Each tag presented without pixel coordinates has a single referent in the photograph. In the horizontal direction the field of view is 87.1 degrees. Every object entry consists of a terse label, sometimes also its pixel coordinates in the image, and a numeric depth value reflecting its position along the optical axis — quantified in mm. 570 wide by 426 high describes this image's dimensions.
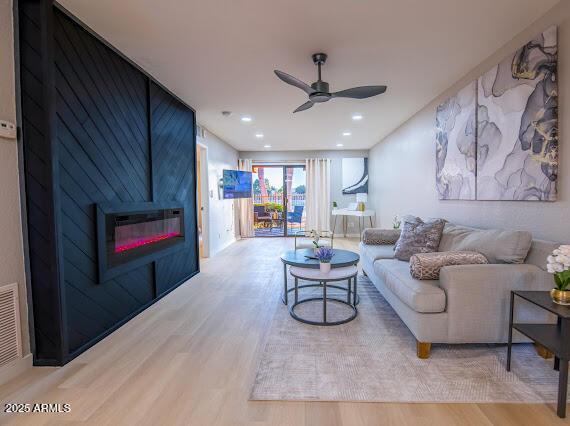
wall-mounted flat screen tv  6613
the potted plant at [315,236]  3373
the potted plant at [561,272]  1653
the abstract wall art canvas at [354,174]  8234
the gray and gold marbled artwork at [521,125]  2115
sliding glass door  8461
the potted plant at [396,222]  5376
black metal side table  1520
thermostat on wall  1833
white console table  7324
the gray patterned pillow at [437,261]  2189
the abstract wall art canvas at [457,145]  2996
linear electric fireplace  2494
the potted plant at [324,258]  2873
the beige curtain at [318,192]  8172
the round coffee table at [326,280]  2719
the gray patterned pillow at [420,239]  3032
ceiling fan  2650
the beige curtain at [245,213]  8164
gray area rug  1730
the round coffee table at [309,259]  2939
